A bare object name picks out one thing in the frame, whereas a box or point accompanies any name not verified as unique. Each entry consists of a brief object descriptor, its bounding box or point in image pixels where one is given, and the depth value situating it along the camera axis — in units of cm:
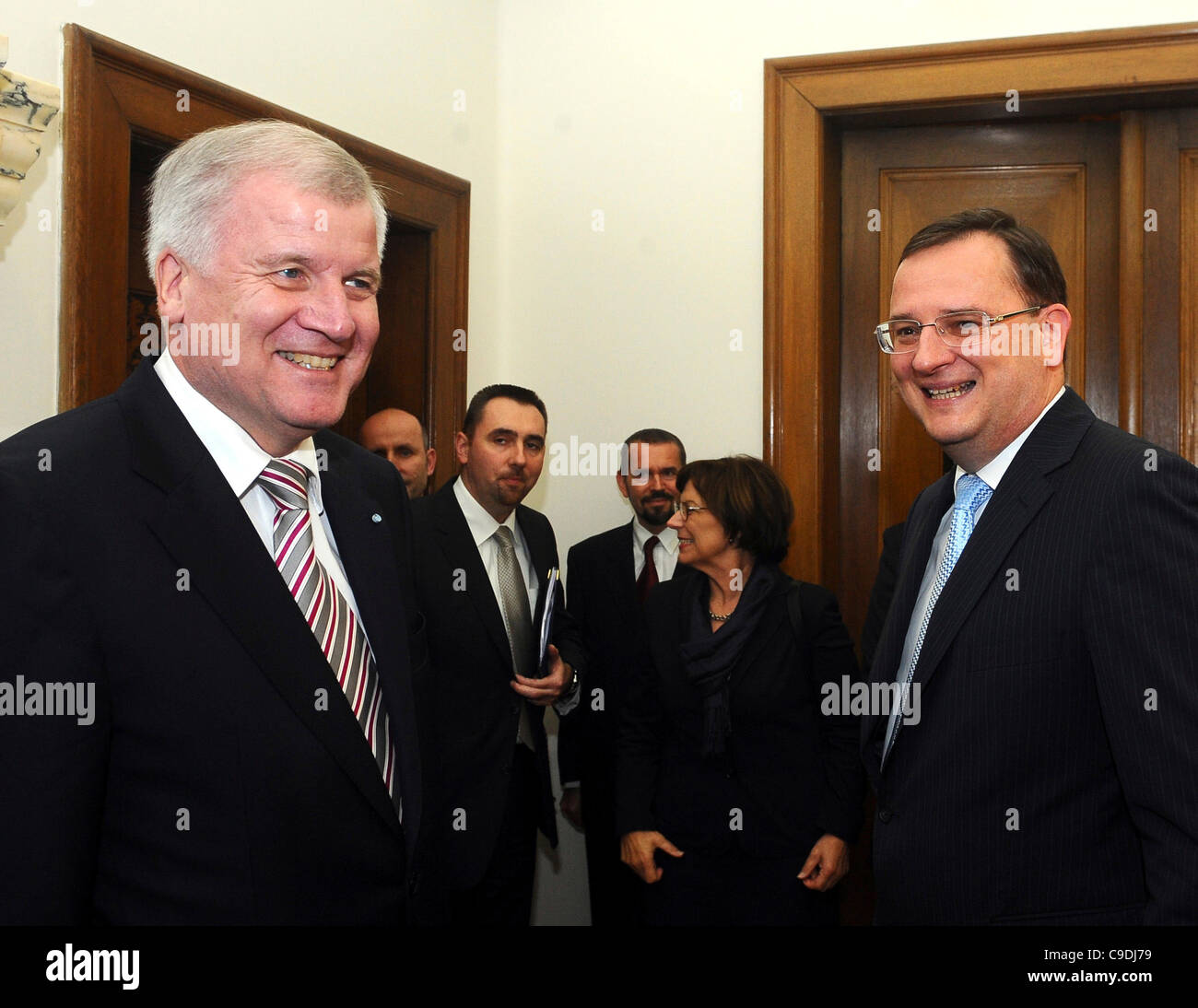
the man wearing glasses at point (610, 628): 339
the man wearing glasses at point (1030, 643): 132
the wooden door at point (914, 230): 348
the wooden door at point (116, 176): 224
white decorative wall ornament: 194
